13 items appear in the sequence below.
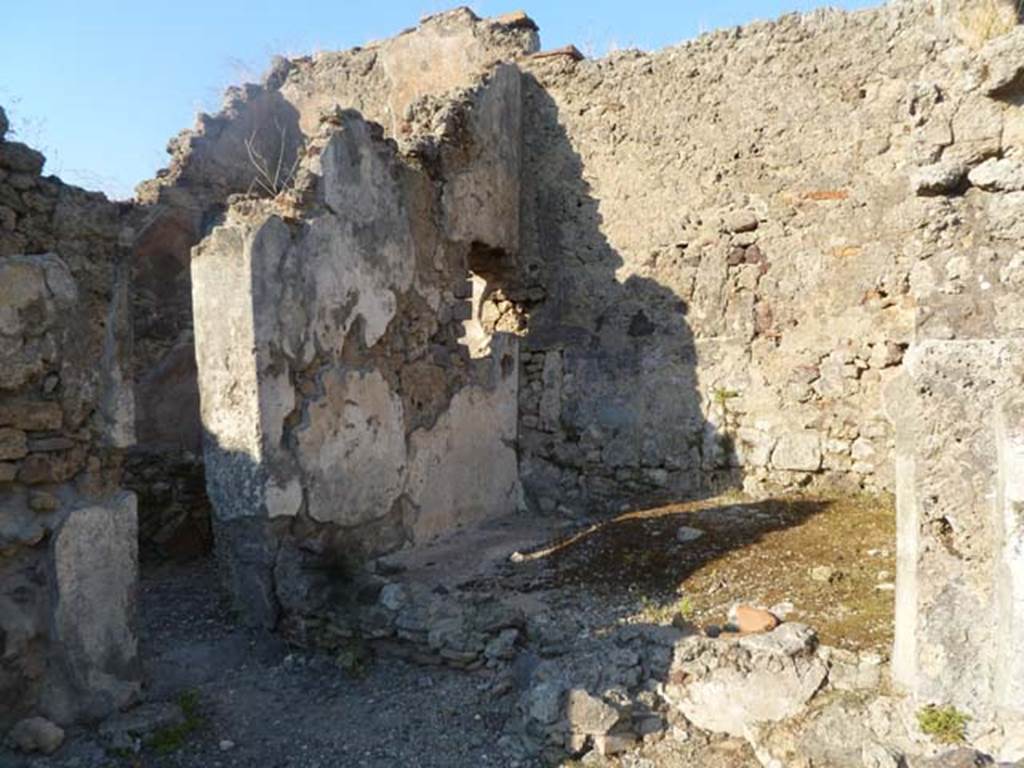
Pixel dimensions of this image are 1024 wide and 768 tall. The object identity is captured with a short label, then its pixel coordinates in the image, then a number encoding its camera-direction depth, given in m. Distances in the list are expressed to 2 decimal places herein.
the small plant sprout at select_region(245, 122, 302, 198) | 7.17
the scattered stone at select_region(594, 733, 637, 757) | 2.80
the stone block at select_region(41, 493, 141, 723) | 2.92
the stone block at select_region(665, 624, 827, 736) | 2.80
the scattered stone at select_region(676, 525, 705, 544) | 4.59
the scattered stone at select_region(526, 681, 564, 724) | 2.89
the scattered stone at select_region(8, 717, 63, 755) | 2.76
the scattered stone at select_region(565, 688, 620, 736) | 2.82
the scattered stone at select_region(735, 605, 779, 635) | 3.18
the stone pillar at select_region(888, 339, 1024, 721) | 2.16
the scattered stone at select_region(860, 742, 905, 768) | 2.33
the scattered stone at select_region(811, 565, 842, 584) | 3.74
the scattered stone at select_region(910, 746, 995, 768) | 1.99
